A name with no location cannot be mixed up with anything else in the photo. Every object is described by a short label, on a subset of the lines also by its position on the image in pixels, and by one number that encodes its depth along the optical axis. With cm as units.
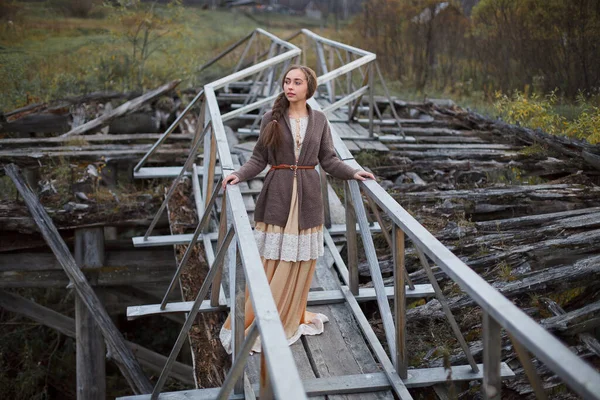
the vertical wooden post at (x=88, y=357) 639
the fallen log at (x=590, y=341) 358
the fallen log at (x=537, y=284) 421
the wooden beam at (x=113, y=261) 692
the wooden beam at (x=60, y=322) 739
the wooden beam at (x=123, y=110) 851
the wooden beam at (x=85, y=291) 581
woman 370
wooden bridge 210
